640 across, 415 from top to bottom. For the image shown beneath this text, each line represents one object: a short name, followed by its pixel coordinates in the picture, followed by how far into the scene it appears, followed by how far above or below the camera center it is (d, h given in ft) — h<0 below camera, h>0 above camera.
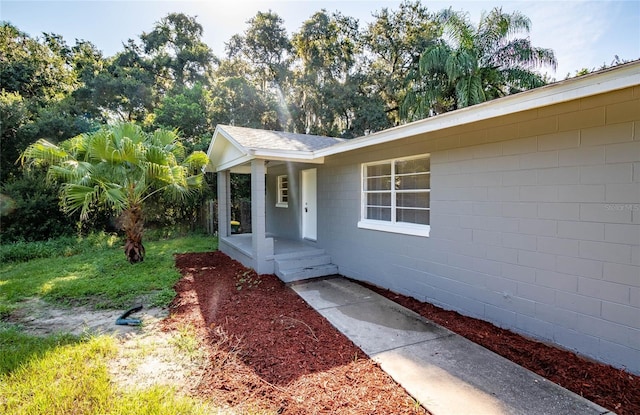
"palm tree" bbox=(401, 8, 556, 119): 48.14 +20.64
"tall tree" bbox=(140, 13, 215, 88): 72.95 +34.75
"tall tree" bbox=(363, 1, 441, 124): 63.62 +30.48
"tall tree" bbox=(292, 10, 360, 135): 63.36 +26.89
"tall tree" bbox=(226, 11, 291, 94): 70.95 +33.95
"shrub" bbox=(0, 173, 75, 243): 34.73 -1.44
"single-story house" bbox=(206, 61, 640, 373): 10.25 -0.82
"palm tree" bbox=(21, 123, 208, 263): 22.18 +2.12
